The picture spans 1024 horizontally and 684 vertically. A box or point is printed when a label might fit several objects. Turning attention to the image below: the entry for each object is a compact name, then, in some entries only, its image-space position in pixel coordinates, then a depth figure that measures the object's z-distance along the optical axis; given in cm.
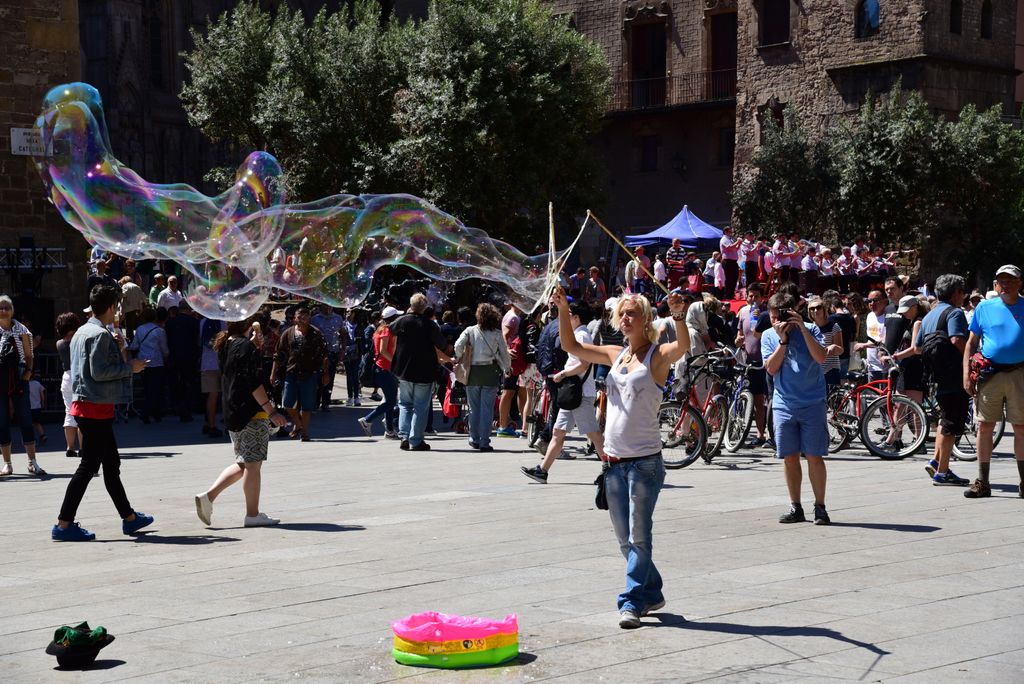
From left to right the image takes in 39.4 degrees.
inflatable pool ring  662
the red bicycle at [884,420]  1570
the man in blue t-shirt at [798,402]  1064
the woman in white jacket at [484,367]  1708
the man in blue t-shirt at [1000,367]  1185
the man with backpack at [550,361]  1534
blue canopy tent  3631
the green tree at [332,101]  3719
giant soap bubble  1152
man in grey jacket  1045
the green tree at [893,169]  3862
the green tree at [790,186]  4109
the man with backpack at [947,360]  1288
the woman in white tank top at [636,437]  749
